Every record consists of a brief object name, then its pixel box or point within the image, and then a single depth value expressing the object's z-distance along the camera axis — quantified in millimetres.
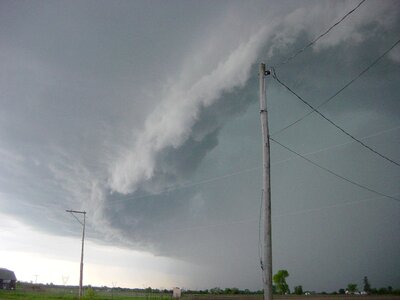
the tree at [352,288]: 155525
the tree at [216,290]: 137788
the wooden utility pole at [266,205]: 12172
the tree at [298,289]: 131300
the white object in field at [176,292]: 69469
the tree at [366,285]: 158625
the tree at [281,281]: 124250
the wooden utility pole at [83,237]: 41028
